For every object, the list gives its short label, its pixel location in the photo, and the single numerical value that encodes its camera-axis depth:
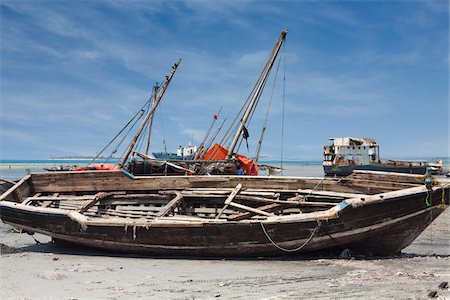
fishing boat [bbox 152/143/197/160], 45.01
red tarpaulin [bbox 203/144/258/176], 17.67
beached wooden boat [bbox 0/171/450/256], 8.76
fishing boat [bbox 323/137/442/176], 48.22
